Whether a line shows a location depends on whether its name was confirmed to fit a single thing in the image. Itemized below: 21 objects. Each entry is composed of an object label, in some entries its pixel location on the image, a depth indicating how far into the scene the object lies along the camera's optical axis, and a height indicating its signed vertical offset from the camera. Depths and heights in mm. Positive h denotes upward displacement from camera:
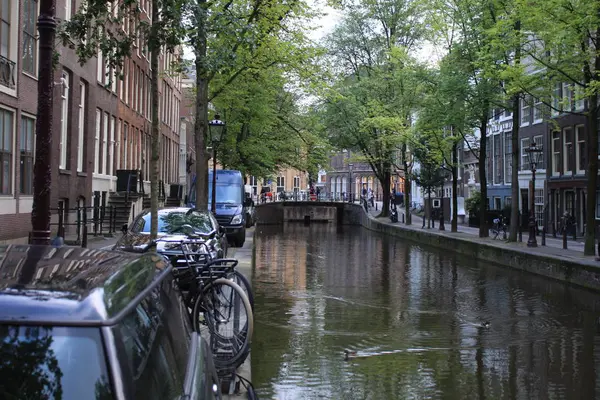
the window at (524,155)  38259 +3378
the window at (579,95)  18547 +3412
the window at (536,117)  35206 +5329
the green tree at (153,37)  10656 +2955
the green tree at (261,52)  19891 +5467
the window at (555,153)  34347 +3118
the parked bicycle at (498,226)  28889 -698
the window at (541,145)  36153 +3778
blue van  25000 +342
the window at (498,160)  43188 +3483
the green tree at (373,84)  42250 +8927
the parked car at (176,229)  11444 -374
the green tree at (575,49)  18219 +4934
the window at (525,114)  38188 +5789
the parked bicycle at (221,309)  6316 -1008
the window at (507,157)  41594 +3542
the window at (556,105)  31391 +5237
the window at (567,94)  31203 +5857
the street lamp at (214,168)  22969 +1680
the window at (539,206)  36203 +331
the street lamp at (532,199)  23719 +525
